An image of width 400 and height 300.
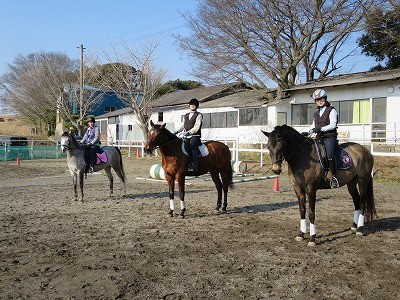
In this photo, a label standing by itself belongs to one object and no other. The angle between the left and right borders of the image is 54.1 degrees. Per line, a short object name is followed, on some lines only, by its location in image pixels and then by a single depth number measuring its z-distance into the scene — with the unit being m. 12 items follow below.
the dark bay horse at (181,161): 8.62
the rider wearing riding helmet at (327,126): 6.83
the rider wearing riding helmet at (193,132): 9.00
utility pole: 37.19
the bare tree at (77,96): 43.06
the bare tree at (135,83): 35.53
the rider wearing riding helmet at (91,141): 11.39
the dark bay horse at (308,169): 6.49
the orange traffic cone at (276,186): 13.17
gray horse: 10.78
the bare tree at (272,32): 26.81
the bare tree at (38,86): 47.95
